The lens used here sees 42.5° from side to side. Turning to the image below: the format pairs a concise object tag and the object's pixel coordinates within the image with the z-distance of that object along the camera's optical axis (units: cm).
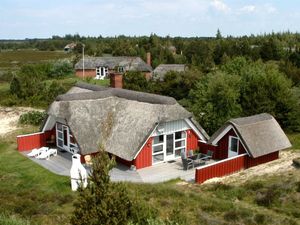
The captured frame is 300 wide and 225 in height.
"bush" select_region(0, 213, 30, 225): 1080
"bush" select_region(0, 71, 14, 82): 6250
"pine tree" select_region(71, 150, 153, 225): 878
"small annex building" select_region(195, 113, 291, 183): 2147
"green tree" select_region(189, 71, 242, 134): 2725
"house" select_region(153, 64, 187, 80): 5577
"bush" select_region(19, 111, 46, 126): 3325
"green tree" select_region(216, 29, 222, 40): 11887
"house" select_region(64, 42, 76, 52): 14175
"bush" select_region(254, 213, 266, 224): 1371
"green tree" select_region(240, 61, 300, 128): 3069
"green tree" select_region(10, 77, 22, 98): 4278
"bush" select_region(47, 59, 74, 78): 6694
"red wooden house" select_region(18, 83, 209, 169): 2153
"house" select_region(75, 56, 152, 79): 6519
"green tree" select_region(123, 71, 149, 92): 4100
